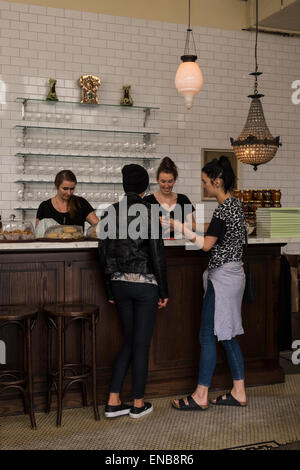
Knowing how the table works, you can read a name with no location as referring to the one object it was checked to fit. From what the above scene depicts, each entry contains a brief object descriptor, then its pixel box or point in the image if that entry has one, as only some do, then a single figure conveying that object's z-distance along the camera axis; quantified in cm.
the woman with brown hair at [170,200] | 471
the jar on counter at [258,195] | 471
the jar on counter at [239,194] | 491
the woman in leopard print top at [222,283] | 353
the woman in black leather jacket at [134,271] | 342
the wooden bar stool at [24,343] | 332
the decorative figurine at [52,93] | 602
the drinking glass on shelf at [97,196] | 616
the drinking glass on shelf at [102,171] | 613
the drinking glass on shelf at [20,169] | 601
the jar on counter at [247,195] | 478
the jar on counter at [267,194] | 470
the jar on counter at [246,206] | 477
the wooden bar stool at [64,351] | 341
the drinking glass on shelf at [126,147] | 617
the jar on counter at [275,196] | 471
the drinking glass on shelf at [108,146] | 612
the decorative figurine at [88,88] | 623
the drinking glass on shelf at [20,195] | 597
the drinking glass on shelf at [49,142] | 597
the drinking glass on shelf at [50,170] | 595
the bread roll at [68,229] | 383
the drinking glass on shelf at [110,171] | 616
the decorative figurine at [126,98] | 638
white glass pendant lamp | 470
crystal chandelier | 507
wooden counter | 368
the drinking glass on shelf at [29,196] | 596
